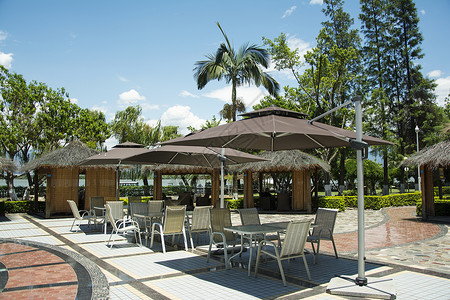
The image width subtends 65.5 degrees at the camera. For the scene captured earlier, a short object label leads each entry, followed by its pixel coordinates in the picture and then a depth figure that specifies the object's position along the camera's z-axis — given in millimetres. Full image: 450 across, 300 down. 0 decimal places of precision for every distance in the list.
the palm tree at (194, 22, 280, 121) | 19078
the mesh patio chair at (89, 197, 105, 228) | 11550
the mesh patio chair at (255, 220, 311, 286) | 4789
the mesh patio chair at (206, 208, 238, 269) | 6334
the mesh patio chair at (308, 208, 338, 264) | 6250
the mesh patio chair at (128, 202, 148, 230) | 9016
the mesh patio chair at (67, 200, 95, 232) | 10352
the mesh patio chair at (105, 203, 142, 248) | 7499
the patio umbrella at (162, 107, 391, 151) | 4971
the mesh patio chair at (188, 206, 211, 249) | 7462
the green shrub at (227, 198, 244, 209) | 18781
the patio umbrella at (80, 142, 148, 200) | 10401
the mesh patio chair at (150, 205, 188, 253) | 7238
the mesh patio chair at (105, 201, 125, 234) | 9297
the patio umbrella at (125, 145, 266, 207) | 8508
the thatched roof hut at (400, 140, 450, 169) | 12266
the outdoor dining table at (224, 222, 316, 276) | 5402
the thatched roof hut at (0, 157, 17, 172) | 13639
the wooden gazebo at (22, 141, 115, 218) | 14414
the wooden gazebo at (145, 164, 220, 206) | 18009
